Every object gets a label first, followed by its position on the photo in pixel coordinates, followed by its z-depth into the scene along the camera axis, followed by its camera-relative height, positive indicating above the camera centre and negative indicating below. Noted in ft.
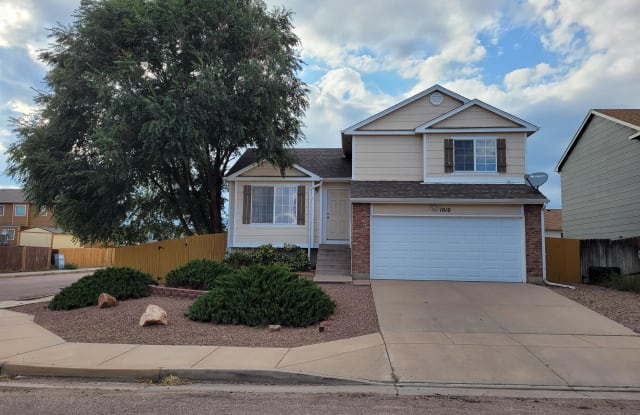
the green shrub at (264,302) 29.60 -4.03
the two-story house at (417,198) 47.85 +5.02
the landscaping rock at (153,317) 28.91 -4.88
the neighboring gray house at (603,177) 59.82 +10.11
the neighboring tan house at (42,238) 135.51 +0.33
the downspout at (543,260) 46.65 -1.64
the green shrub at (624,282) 42.61 -3.58
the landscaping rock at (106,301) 34.36 -4.62
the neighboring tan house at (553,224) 112.68 +5.17
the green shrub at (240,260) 53.57 -2.19
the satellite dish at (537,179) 49.11 +7.13
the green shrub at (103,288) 36.14 -3.96
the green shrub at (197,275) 39.82 -2.99
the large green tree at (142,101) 49.44 +15.79
